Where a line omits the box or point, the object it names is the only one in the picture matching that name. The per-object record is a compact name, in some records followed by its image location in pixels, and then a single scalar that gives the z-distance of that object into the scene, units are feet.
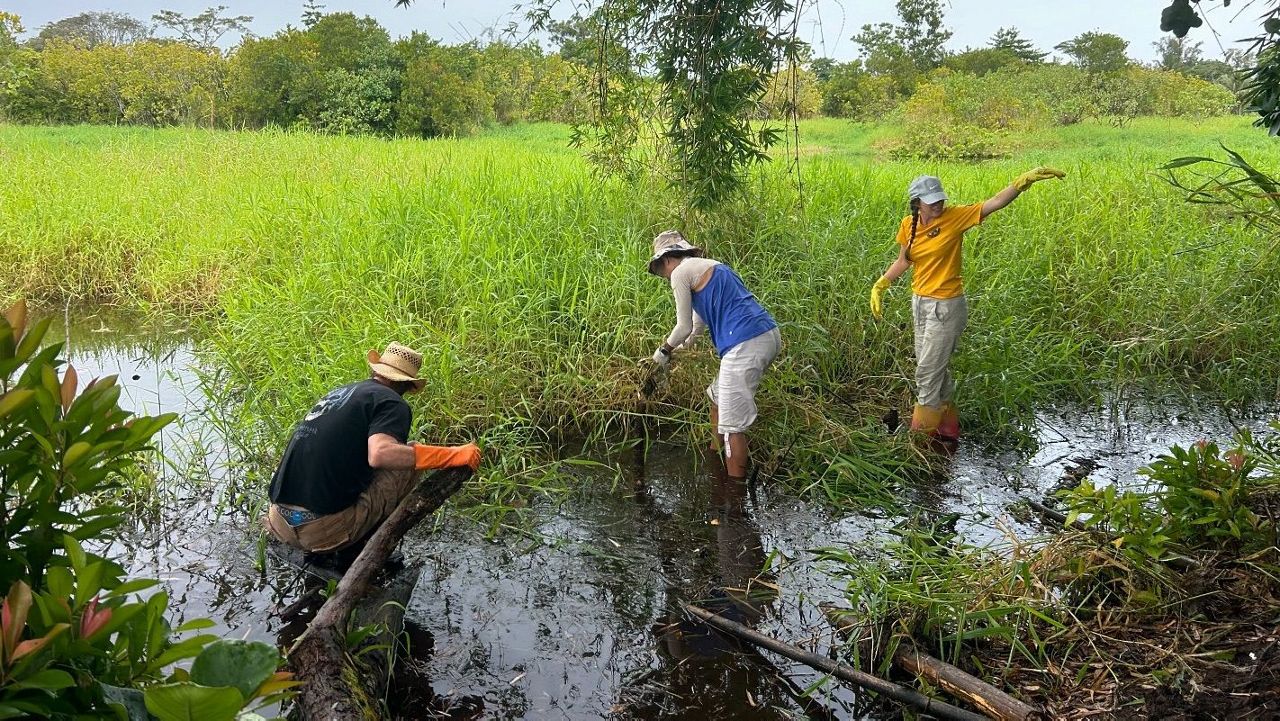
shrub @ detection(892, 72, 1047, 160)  58.29
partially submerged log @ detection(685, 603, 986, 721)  9.50
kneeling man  11.65
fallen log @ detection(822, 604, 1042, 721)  9.09
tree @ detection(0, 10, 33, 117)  66.59
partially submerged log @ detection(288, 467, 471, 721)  9.04
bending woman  16.37
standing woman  17.63
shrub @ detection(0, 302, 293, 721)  3.80
